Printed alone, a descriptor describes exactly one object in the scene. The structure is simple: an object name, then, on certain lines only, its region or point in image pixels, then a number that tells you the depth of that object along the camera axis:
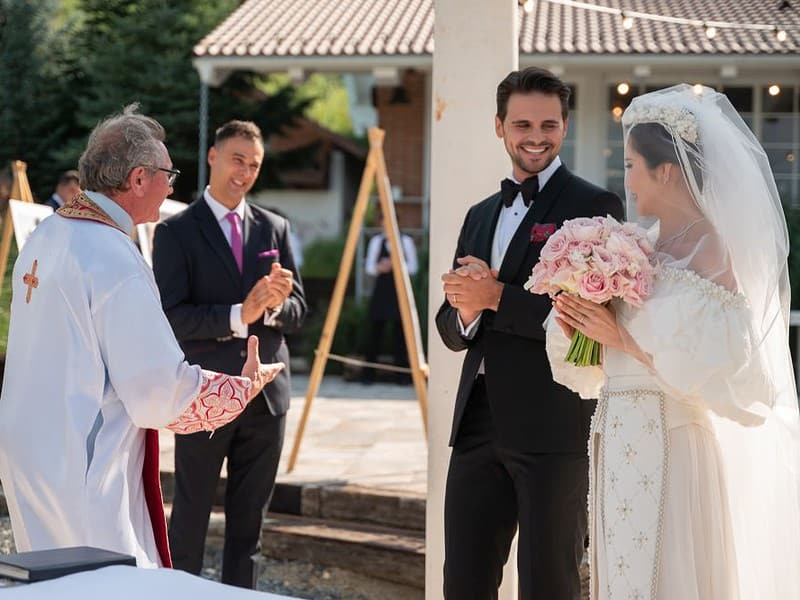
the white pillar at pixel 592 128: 15.04
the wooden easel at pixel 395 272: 7.33
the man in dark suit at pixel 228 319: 4.99
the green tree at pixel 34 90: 20.25
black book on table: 2.27
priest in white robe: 3.37
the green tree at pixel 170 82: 18.81
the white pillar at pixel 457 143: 4.68
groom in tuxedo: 3.83
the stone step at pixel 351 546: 6.26
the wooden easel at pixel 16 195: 8.33
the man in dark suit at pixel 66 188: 9.30
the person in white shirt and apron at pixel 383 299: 13.48
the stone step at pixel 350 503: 6.68
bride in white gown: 3.33
